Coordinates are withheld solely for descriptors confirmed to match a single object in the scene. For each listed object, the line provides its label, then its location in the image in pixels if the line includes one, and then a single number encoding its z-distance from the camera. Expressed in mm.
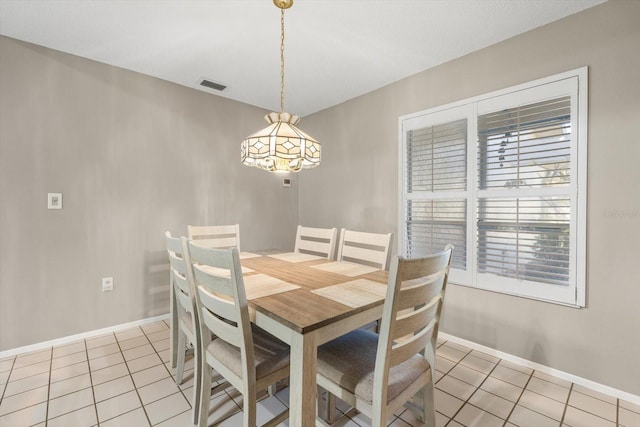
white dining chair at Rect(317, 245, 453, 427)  992
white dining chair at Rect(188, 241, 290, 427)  1092
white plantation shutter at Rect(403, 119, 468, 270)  2309
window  1801
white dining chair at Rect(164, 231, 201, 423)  1383
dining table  984
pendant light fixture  1518
